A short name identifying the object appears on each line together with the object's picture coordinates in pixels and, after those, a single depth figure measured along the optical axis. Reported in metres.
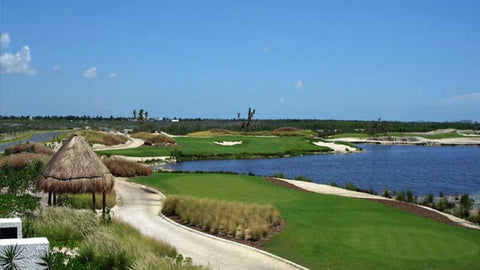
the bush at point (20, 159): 27.86
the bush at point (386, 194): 28.26
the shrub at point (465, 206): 22.70
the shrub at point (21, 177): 22.03
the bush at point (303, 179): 35.39
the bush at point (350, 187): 30.92
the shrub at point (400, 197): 26.48
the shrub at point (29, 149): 34.72
